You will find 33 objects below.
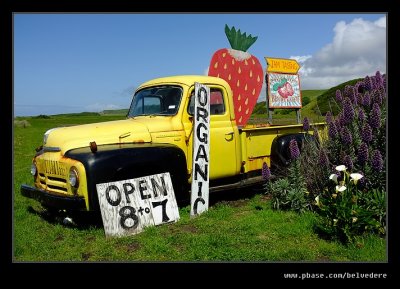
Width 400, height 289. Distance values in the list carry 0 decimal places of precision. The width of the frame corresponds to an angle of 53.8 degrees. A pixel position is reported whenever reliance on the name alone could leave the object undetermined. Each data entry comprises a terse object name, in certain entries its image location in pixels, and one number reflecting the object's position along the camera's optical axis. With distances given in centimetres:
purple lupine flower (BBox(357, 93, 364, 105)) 560
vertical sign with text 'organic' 568
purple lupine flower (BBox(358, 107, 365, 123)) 522
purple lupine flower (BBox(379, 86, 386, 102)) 546
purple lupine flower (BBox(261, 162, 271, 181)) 585
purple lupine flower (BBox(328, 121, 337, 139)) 530
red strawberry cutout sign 786
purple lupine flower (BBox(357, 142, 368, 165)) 480
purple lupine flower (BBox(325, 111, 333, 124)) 568
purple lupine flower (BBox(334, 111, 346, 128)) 534
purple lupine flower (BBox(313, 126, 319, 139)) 598
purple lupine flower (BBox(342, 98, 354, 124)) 521
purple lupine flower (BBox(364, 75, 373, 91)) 579
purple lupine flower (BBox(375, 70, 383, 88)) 570
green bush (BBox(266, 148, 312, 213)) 568
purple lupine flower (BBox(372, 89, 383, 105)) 545
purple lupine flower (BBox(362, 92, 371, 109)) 544
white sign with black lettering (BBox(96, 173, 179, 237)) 489
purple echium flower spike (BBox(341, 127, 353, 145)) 504
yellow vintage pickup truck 490
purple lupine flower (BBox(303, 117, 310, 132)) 604
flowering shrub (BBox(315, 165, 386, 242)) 447
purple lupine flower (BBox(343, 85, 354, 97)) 593
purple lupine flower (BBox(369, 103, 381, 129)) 503
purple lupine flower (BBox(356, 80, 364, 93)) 606
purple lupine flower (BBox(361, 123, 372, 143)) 491
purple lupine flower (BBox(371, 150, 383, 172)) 469
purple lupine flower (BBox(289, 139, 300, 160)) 555
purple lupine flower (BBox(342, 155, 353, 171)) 477
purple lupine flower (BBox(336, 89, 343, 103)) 573
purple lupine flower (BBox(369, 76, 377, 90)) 584
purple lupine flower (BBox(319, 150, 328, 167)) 523
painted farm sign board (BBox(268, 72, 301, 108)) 945
